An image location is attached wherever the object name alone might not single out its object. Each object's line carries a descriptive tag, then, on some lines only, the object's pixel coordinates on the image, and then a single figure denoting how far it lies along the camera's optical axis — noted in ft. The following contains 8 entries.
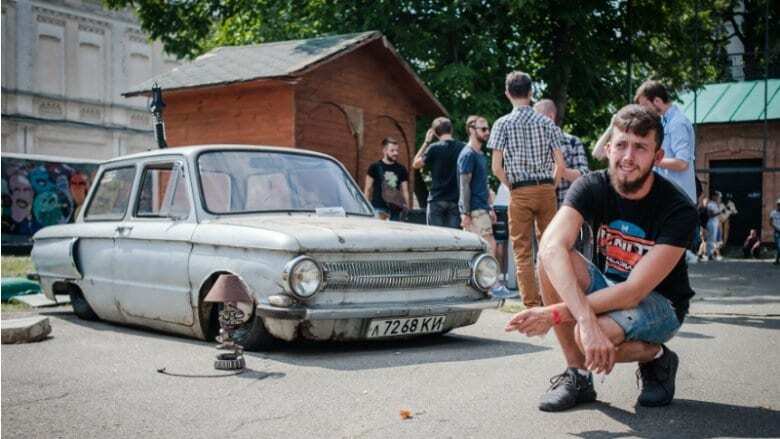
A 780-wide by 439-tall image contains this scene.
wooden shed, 46.52
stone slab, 33.94
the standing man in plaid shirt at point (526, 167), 28.35
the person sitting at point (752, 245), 92.84
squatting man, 14.21
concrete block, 24.68
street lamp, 43.16
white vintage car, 21.35
